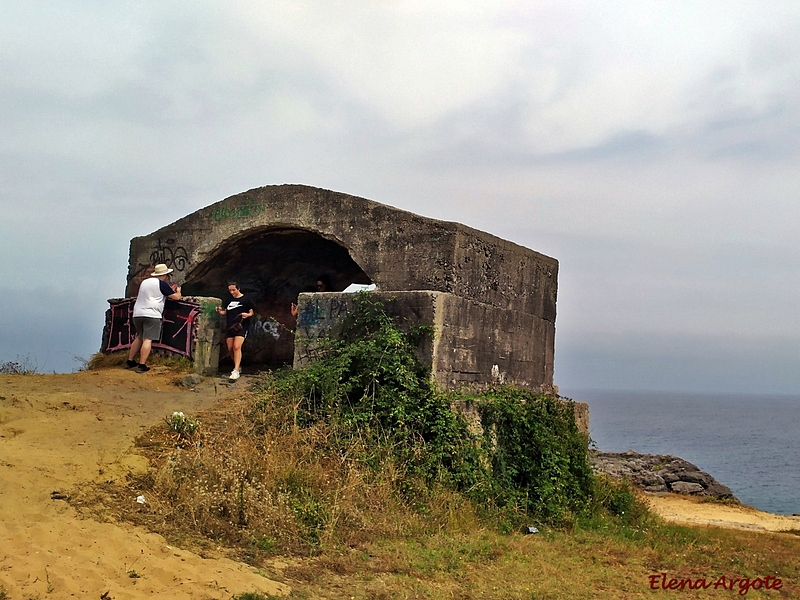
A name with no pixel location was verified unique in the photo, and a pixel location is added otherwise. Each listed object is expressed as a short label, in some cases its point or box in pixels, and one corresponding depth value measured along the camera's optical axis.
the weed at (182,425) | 7.46
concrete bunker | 9.02
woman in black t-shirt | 11.12
